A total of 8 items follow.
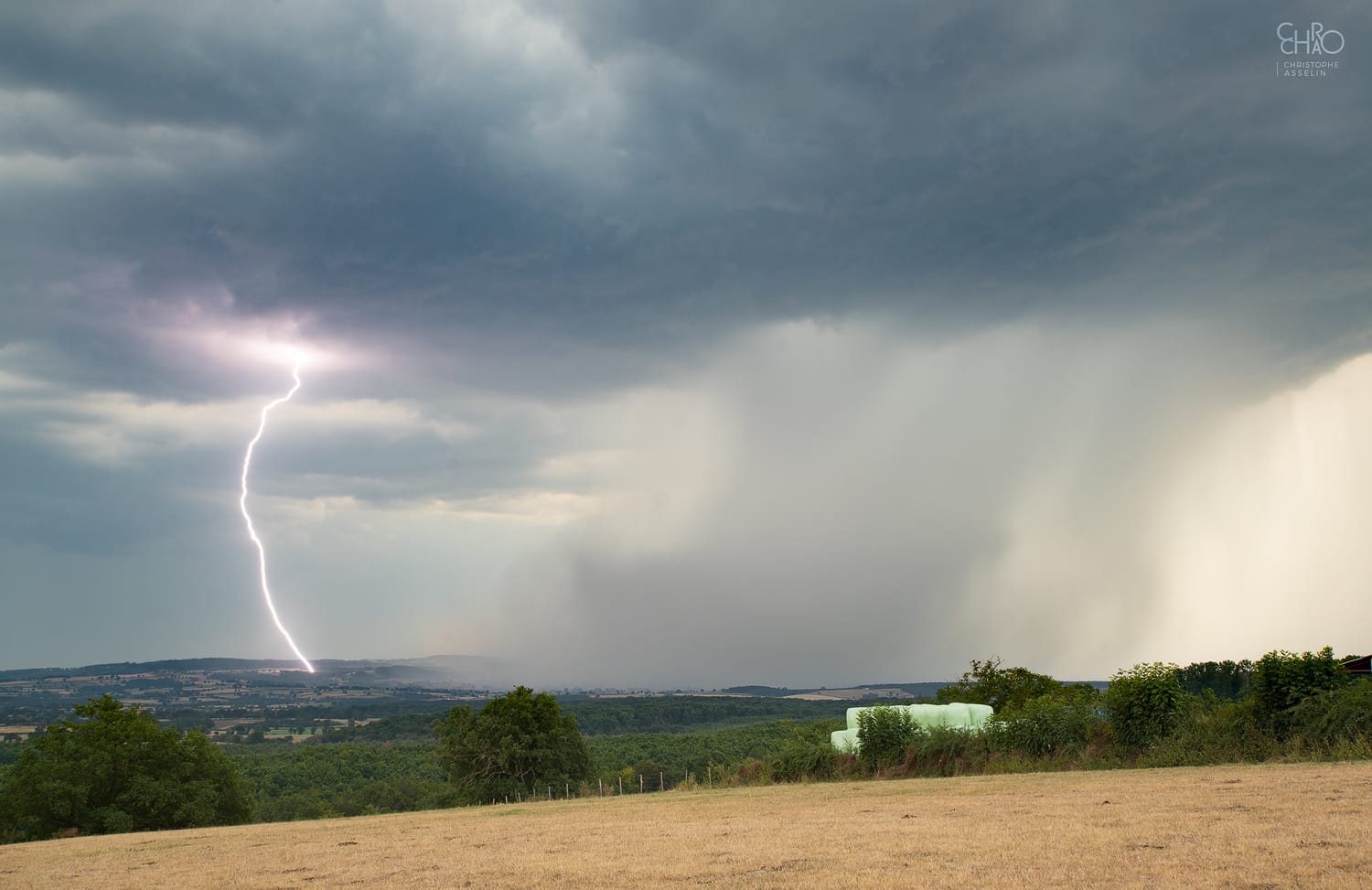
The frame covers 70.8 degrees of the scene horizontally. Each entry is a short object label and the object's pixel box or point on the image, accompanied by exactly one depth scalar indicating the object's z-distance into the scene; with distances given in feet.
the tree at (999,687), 255.09
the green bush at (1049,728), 134.51
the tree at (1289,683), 116.37
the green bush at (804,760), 150.82
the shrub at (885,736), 148.77
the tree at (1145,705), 128.36
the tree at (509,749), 264.31
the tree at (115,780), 198.59
